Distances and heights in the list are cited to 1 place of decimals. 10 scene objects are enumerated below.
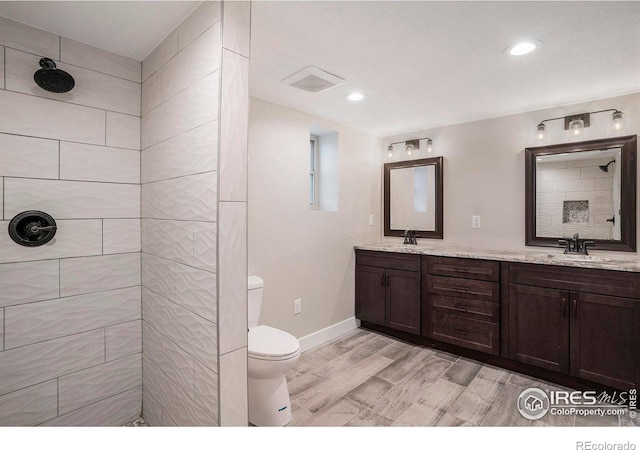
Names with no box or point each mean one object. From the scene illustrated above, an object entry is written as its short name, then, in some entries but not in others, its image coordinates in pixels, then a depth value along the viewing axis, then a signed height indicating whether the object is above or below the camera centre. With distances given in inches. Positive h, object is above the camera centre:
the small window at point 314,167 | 135.1 +24.0
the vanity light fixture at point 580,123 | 98.5 +32.0
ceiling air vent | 86.9 +40.4
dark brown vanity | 83.8 -27.2
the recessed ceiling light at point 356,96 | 102.3 +40.8
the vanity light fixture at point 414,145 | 137.0 +34.1
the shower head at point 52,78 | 64.0 +29.4
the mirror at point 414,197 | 136.0 +11.8
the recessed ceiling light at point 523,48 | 72.7 +40.1
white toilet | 72.9 -35.6
